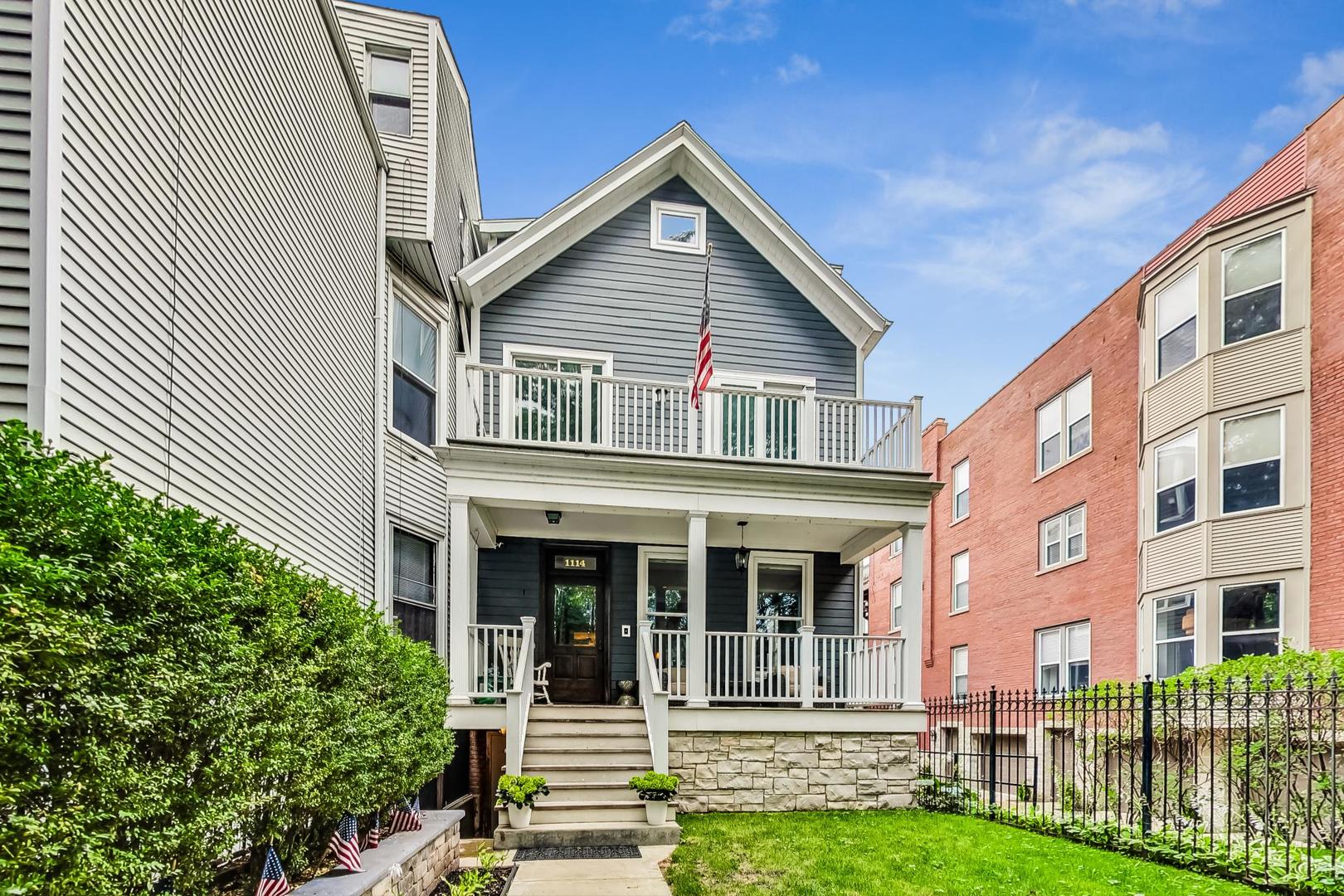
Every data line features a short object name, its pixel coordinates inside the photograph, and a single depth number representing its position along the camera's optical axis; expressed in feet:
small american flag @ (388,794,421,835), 18.84
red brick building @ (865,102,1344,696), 35.78
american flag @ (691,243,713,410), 30.86
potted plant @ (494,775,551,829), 24.06
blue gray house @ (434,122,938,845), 29.01
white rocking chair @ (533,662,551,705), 35.17
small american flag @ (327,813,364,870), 14.62
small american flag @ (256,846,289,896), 12.14
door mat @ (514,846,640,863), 22.25
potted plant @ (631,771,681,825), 24.71
